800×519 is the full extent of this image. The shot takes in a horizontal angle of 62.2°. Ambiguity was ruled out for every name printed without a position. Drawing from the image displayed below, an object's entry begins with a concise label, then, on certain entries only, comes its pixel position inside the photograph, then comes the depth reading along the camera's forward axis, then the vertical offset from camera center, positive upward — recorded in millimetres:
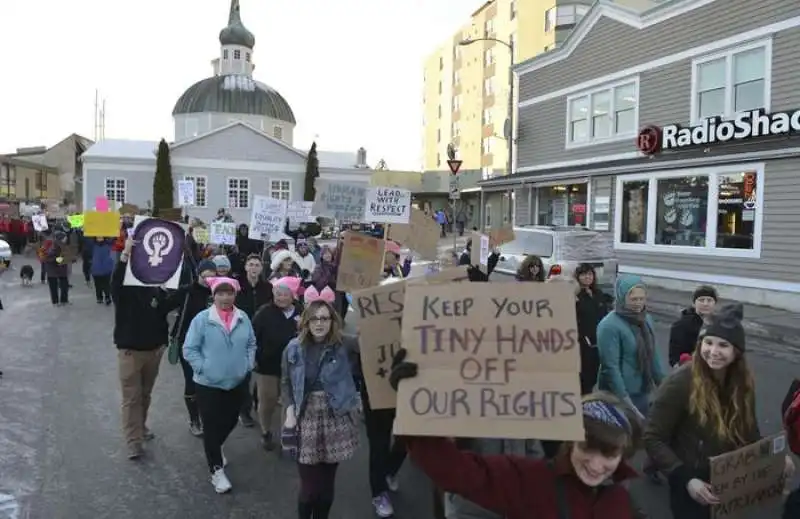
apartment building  52312 +15469
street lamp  23483 +3779
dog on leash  19594 -1504
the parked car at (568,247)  14648 -308
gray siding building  15148 +2557
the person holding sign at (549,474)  2197 -815
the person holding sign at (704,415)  3131 -857
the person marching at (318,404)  4238 -1141
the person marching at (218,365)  5219 -1095
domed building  51469 +4640
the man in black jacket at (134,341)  5910 -1040
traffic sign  18766 +1901
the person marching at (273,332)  6059 -952
